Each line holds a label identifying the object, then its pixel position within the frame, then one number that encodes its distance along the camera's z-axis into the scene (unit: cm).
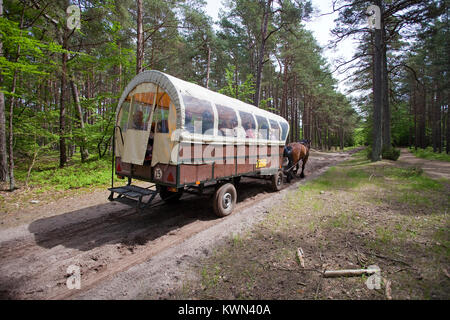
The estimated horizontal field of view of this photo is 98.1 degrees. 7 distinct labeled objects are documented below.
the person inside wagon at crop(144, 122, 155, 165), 427
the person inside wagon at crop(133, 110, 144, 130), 441
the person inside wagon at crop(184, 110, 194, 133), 376
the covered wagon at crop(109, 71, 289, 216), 374
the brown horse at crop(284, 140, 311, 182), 870
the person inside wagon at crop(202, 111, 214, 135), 419
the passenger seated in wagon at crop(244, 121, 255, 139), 556
